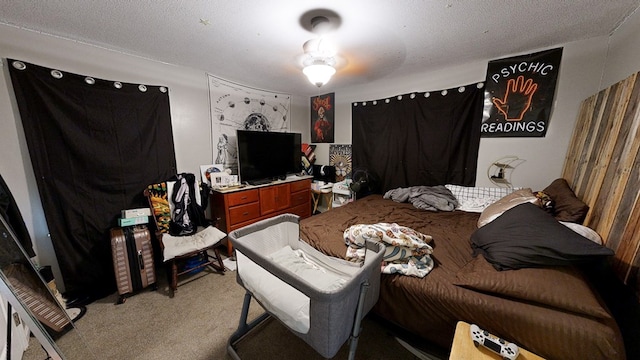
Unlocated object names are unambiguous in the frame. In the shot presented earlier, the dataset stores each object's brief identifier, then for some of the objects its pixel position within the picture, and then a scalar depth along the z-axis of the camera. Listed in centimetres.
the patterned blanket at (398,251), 132
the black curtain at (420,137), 258
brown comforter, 89
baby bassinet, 88
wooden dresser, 261
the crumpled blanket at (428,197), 245
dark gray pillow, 105
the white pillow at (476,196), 239
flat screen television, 288
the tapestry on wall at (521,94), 211
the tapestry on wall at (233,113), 286
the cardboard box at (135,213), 207
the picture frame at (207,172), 278
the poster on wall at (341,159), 371
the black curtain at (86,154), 171
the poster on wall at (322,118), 382
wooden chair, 199
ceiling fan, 161
